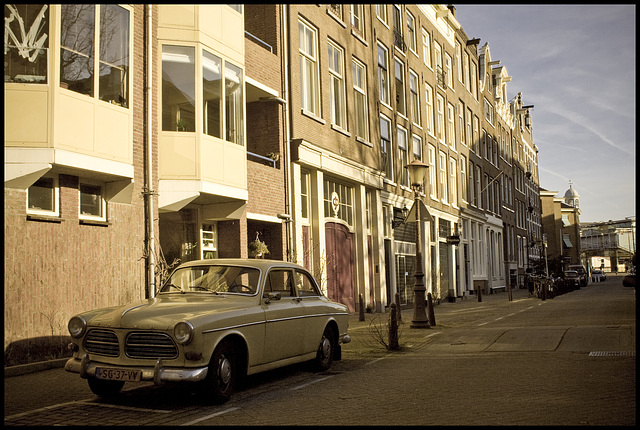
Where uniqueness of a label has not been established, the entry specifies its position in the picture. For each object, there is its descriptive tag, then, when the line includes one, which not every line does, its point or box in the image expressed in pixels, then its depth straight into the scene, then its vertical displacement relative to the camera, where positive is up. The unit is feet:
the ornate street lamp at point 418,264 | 51.88 +0.07
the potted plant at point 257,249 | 55.42 +1.71
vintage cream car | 22.52 -2.15
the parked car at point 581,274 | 195.91 -4.20
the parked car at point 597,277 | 253.03 -6.54
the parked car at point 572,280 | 147.10 -4.63
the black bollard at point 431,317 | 53.56 -4.20
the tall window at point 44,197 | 36.45 +4.38
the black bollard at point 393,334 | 38.34 -3.96
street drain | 33.99 -4.85
